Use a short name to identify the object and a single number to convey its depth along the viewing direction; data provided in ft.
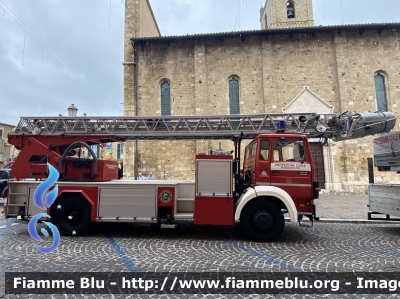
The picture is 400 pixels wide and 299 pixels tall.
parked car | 44.22
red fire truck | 20.79
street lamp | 33.54
